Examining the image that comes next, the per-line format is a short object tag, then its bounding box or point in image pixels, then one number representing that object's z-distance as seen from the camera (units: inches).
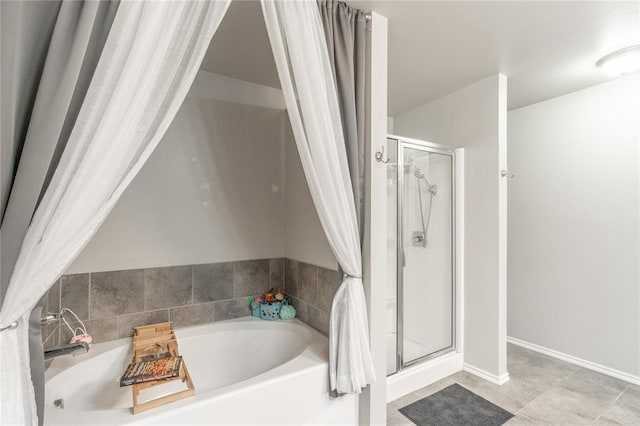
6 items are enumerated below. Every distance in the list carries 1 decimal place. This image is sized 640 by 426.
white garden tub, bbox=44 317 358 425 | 47.6
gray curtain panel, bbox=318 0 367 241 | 59.7
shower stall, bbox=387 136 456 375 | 92.1
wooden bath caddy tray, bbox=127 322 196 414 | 48.0
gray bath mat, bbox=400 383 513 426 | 74.6
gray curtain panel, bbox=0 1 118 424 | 30.5
